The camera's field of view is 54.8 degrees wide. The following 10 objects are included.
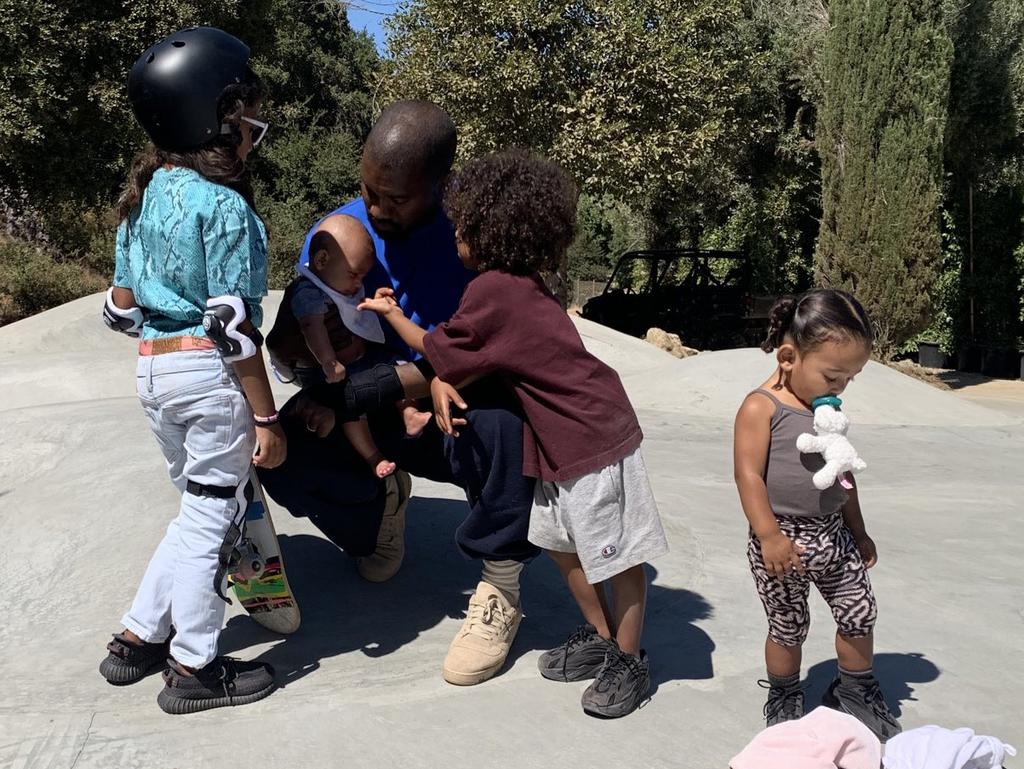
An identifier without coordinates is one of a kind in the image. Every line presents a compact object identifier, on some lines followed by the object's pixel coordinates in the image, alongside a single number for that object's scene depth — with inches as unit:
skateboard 115.9
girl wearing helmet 100.5
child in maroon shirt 103.3
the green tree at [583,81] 490.0
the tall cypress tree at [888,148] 499.5
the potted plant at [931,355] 623.8
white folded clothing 86.2
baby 114.9
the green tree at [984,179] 561.6
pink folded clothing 84.2
